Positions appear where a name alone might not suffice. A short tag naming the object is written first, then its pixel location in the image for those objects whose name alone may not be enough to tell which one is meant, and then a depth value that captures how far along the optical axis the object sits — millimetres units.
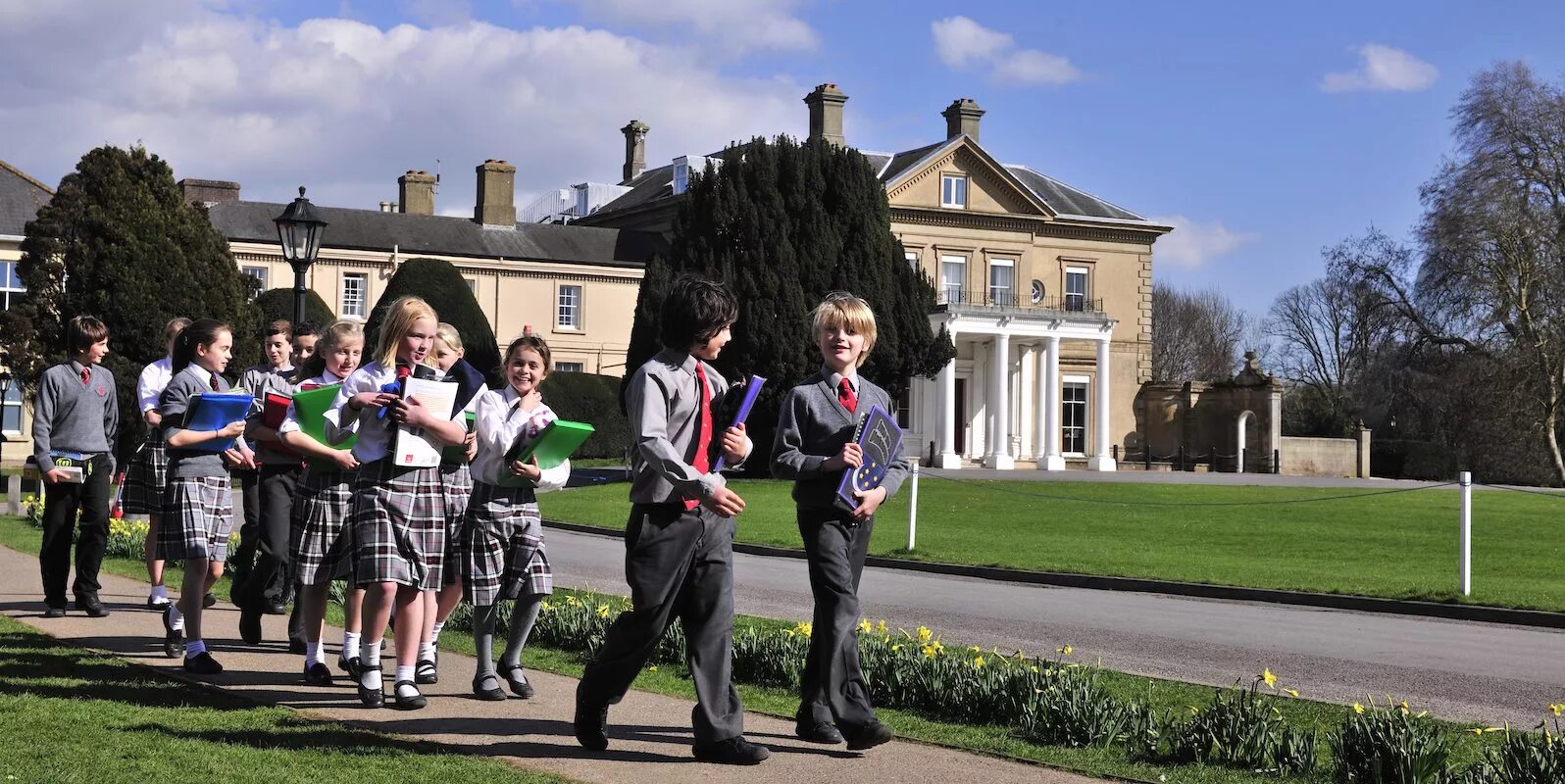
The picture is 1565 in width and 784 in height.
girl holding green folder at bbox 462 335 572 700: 7387
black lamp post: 16188
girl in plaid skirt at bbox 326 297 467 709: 6918
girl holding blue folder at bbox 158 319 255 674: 8328
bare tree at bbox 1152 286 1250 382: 90812
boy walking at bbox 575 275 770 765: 5969
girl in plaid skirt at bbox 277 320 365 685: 7441
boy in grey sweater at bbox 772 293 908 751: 6266
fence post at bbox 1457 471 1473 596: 14352
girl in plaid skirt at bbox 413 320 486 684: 7250
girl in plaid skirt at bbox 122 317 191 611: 8964
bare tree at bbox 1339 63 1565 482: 50219
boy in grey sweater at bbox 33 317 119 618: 10367
